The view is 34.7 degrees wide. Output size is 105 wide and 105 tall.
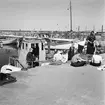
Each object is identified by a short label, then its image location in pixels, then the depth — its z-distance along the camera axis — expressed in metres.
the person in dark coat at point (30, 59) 6.26
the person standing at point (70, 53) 7.05
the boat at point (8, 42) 20.32
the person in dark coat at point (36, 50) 8.04
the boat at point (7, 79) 3.26
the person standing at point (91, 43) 6.41
